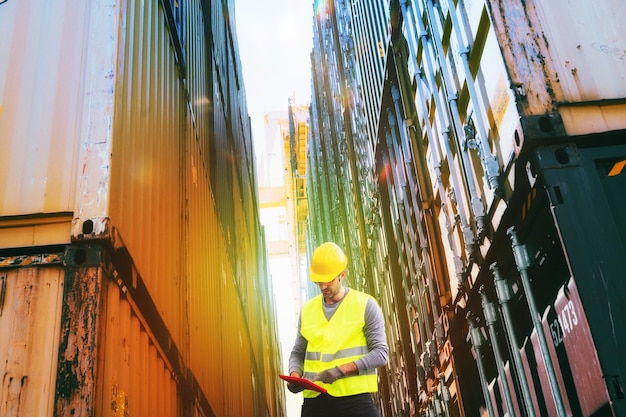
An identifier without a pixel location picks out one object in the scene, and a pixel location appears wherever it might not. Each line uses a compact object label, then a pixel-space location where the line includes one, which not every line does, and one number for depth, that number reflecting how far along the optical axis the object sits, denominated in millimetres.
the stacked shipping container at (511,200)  2936
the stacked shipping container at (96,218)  2566
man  4172
